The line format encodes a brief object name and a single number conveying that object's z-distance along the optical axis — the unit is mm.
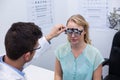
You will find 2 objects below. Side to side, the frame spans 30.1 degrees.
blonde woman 1827
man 1125
